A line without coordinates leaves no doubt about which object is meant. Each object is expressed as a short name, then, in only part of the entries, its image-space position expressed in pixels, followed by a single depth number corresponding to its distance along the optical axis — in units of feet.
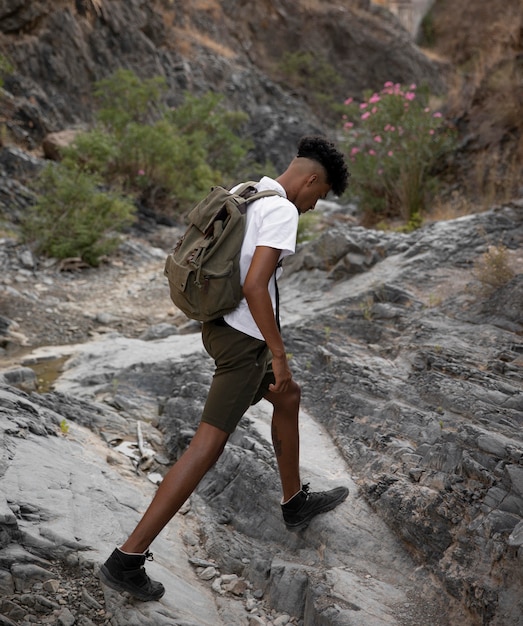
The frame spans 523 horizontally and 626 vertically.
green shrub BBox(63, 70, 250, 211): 33.45
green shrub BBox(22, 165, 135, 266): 25.22
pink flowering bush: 24.56
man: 7.03
